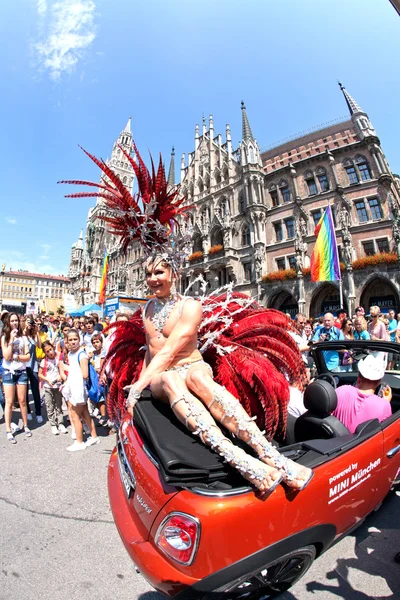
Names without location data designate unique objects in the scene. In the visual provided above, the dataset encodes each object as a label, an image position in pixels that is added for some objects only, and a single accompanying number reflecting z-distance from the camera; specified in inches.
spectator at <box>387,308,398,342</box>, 333.2
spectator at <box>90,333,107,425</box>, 223.5
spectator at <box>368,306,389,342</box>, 281.7
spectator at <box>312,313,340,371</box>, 252.3
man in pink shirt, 104.9
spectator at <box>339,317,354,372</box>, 176.1
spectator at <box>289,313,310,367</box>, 125.2
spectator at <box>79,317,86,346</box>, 342.1
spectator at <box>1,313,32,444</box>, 207.5
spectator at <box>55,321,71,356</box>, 251.9
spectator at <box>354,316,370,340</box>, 271.0
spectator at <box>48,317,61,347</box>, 488.2
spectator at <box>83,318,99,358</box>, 313.2
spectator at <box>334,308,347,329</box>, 337.7
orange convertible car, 57.1
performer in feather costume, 72.1
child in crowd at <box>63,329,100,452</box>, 182.5
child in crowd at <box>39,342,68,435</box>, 223.0
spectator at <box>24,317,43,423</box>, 241.3
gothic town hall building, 853.2
